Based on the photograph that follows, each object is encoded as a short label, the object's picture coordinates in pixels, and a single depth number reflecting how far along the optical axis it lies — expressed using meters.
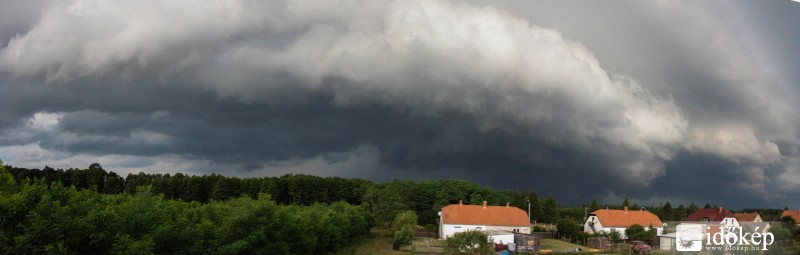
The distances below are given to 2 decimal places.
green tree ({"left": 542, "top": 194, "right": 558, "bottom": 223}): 87.38
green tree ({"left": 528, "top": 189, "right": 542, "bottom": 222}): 87.06
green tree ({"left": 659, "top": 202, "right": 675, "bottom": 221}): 86.22
